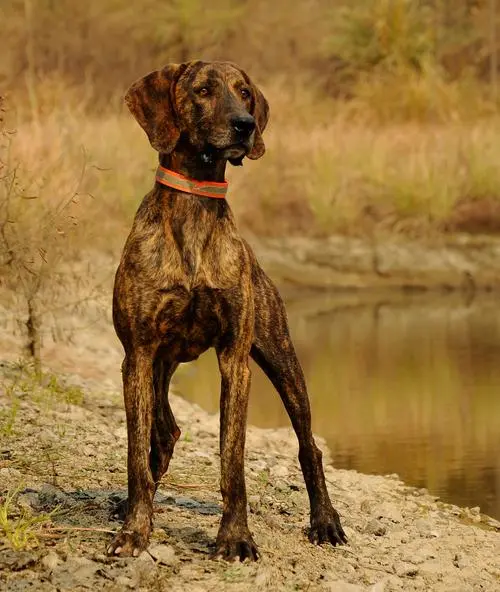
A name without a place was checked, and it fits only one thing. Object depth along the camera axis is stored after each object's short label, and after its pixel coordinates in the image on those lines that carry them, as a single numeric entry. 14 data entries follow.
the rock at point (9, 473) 11.93
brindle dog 9.76
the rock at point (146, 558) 9.56
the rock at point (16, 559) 9.35
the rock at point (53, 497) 11.08
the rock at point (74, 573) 9.21
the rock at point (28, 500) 10.93
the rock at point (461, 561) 11.46
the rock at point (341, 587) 9.85
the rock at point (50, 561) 9.37
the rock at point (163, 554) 9.68
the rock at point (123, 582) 9.26
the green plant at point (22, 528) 9.58
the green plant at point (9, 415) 13.85
